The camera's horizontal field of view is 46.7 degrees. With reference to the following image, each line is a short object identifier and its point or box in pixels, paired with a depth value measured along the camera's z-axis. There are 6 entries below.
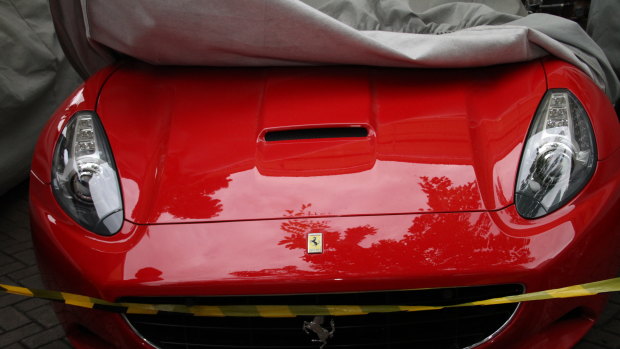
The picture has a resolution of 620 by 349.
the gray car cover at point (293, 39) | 2.57
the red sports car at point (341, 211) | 1.98
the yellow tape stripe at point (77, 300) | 2.09
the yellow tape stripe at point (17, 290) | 2.40
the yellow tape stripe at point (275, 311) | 1.97
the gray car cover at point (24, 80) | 4.30
